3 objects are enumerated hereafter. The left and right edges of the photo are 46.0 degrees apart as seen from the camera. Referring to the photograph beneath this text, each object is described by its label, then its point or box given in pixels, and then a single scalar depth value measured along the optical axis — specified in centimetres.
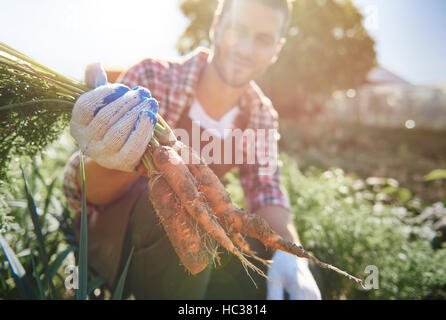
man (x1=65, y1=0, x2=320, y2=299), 59
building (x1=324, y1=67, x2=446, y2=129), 853
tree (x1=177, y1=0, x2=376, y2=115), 566
